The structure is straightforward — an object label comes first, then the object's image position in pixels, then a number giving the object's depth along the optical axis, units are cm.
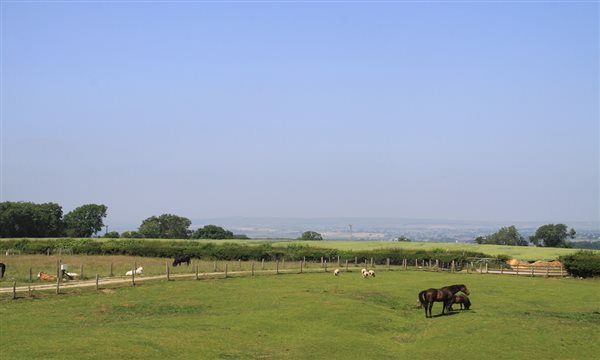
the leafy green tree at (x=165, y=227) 18886
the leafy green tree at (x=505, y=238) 18288
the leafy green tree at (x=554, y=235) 15638
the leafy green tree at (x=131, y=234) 14938
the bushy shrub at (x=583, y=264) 6844
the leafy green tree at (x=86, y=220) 16660
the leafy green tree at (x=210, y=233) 17450
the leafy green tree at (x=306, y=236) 19275
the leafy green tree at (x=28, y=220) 14450
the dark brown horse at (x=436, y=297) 3788
